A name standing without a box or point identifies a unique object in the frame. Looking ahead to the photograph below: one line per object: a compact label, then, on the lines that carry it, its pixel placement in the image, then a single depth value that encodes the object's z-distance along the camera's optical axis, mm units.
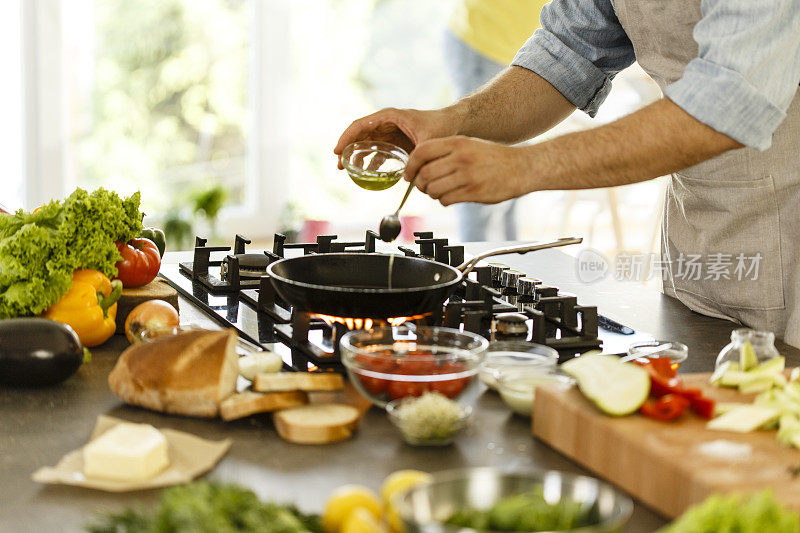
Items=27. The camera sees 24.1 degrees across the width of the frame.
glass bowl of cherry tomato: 2049
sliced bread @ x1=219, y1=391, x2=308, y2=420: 2060
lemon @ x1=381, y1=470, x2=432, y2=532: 1812
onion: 2331
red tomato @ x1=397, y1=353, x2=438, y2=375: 2047
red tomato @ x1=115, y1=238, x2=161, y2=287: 2495
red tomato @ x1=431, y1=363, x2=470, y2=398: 2051
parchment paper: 1899
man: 2287
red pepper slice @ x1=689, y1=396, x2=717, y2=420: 1959
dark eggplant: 2163
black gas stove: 2327
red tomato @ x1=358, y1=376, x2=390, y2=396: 2061
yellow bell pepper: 2336
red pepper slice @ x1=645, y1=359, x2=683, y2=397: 1977
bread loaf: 2085
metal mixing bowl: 1729
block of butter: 1902
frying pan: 2220
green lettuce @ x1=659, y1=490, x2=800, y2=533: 1661
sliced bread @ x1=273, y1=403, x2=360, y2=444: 2021
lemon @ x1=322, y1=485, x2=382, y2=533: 1792
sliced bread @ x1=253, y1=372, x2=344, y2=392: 2071
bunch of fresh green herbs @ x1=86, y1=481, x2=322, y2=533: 1700
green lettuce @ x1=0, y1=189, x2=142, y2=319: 2311
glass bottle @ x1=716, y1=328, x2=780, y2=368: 2175
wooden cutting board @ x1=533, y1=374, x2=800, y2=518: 1830
